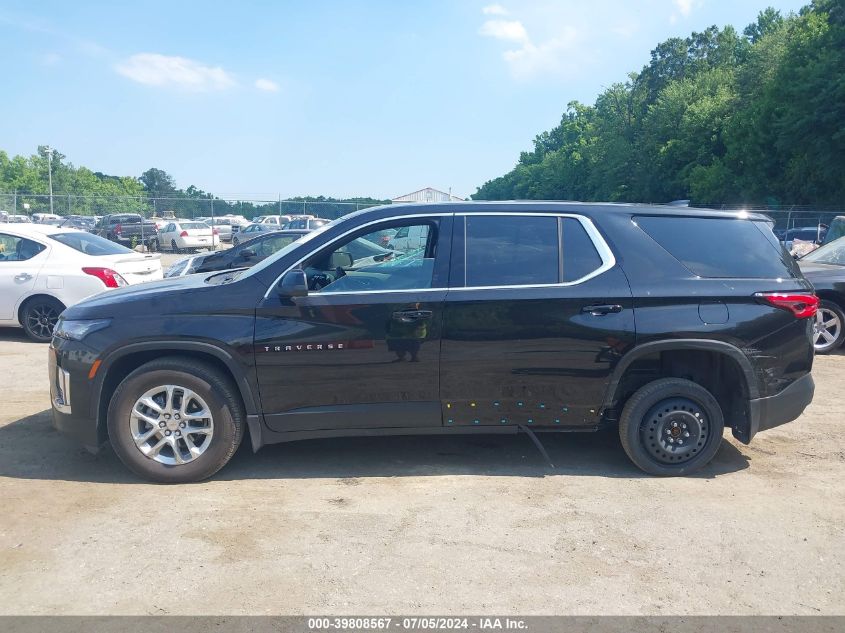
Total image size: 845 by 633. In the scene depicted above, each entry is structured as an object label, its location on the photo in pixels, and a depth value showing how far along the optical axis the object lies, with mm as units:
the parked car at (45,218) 36000
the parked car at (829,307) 9086
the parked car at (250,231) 31448
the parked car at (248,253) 13055
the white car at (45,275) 9555
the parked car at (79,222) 35031
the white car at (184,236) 31641
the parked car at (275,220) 33469
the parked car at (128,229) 31328
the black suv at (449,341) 4645
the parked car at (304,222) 30984
